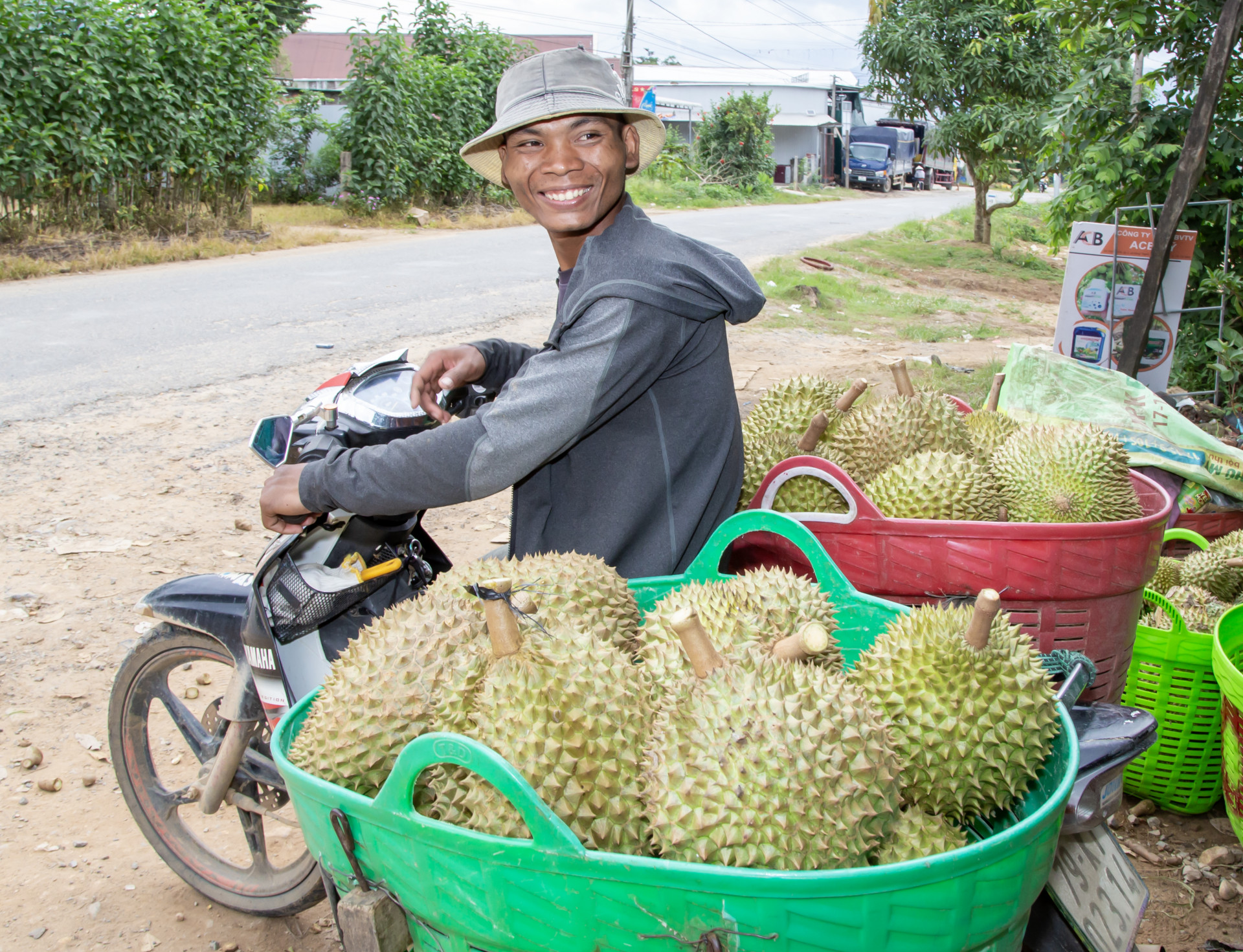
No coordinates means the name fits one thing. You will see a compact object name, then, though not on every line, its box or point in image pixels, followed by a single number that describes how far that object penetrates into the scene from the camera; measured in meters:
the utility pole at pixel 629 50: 27.33
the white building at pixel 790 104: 46.94
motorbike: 2.23
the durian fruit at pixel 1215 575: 3.45
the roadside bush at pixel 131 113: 11.79
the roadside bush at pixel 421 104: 18.55
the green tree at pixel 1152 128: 6.12
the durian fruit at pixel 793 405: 2.96
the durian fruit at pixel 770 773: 1.20
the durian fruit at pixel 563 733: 1.30
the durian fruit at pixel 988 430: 2.90
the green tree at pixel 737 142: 33.22
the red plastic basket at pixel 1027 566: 2.01
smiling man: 1.91
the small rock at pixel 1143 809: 3.13
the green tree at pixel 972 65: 17.72
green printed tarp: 3.83
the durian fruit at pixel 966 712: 1.46
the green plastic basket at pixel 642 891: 1.03
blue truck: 45.34
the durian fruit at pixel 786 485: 2.53
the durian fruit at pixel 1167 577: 3.55
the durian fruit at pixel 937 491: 2.35
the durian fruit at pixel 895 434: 2.66
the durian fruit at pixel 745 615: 1.59
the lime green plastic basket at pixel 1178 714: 2.98
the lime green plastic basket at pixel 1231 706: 2.49
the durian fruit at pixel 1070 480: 2.53
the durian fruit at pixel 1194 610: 3.10
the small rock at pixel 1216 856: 2.84
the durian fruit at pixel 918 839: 1.32
